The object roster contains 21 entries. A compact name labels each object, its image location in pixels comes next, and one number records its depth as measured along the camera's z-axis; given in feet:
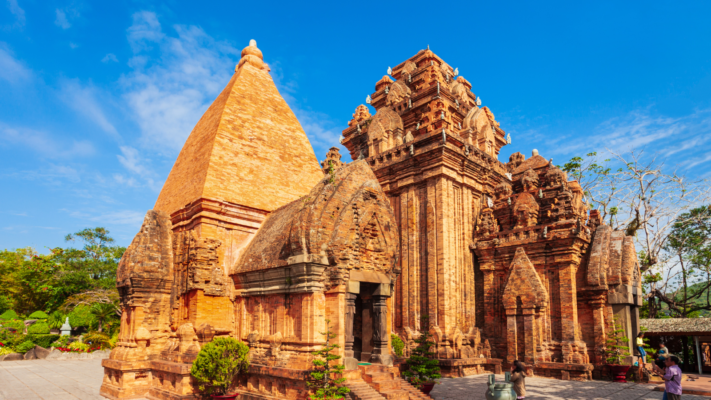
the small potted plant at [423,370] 36.32
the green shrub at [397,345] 45.75
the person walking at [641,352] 48.40
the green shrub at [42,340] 85.25
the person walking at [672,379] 25.79
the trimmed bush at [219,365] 31.78
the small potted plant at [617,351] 46.06
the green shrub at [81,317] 106.63
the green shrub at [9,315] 107.36
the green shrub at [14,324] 94.33
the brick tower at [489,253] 49.57
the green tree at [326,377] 28.09
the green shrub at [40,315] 105.19
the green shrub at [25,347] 81.61
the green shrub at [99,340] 89.81
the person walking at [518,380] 28.37
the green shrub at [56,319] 108.27
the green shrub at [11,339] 84.17
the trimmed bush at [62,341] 86.49
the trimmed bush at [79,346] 85.01
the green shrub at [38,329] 88.97
